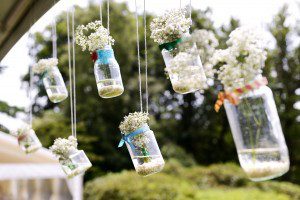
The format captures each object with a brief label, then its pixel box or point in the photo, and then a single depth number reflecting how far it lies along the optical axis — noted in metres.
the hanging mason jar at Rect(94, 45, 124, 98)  1.76
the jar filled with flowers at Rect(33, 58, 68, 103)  2.23
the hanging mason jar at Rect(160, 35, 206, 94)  1.30
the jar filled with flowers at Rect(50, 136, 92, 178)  2.06
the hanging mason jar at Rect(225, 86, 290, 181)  1.18
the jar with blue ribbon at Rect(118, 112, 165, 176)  1.66
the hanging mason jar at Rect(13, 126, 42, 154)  2.41
